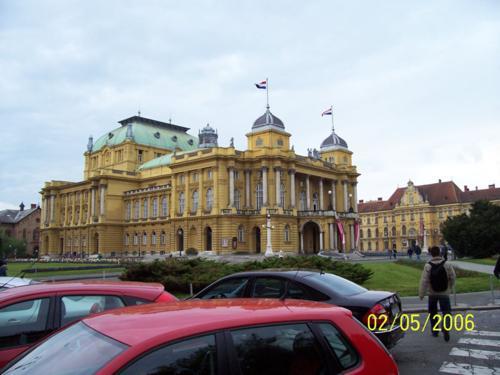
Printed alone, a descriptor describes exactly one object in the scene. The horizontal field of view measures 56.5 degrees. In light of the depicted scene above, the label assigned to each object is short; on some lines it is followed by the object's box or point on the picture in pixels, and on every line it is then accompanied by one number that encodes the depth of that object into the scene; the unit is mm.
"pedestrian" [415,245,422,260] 47656
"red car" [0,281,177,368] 5742
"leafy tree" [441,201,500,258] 49750
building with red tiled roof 100931
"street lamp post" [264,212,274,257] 54503
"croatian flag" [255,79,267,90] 61256
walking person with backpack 10672
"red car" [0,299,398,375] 3242
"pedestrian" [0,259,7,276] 20103
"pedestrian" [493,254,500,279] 14570
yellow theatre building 60594
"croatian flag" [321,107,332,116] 66600
